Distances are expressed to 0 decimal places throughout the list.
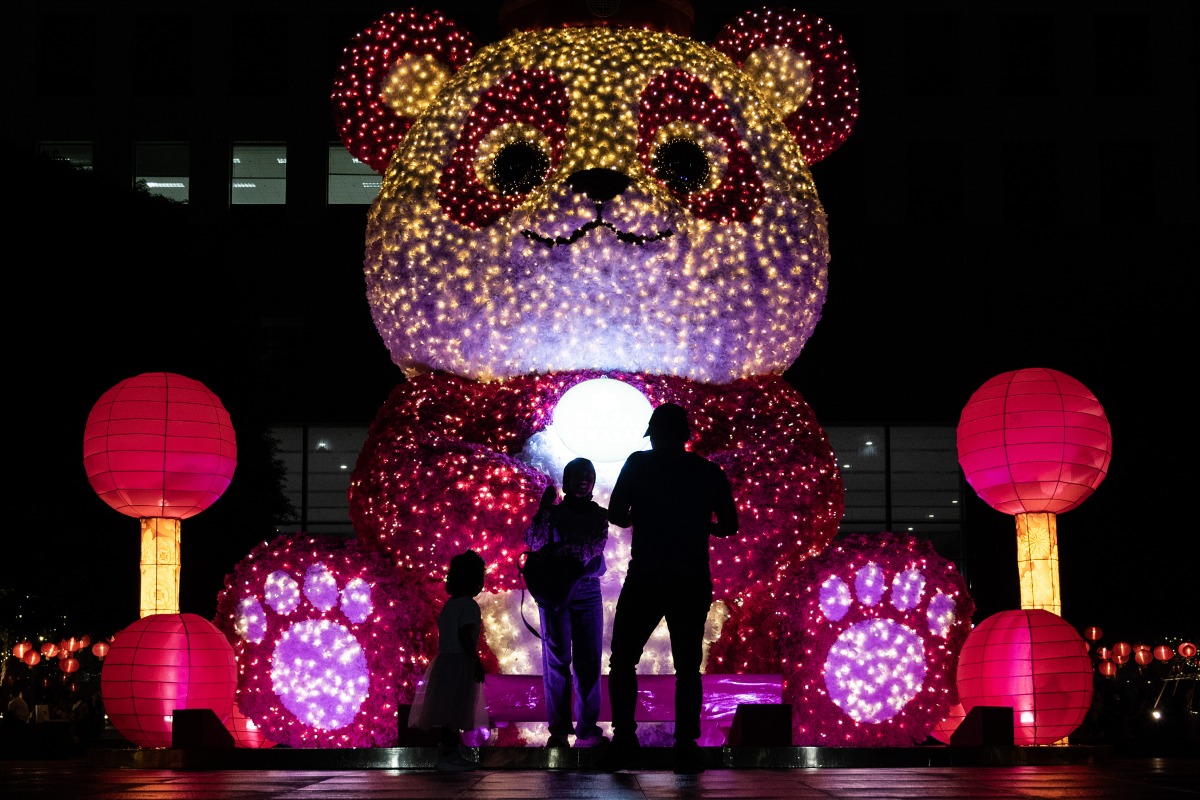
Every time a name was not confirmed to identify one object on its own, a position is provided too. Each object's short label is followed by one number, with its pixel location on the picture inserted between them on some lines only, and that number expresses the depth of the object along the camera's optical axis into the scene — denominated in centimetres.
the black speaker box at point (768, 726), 798
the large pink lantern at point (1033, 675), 859
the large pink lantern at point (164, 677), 859
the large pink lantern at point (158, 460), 926
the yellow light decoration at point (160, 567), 941
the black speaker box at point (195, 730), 816
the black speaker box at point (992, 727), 817
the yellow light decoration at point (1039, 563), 941
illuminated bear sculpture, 878
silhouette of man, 627
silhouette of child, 749
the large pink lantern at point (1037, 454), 913
